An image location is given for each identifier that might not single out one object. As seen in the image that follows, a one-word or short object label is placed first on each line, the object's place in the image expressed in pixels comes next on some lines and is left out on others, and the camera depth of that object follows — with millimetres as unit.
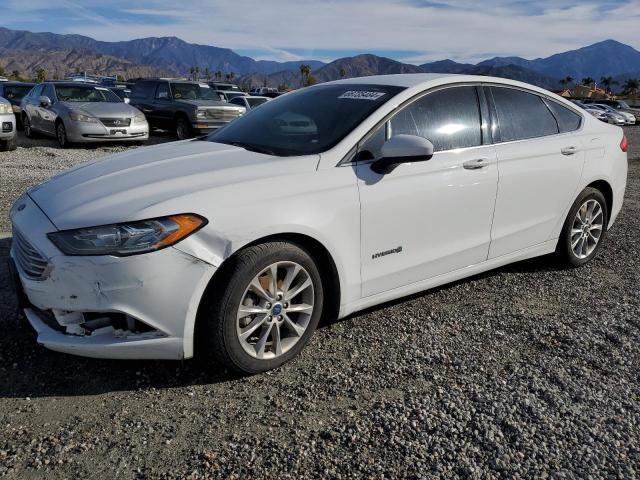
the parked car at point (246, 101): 18894
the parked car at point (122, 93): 21031
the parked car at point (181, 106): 13852
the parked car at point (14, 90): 16422
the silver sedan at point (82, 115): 11766
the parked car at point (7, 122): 10305
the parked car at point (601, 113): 32213
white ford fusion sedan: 2625
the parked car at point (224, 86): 32500
